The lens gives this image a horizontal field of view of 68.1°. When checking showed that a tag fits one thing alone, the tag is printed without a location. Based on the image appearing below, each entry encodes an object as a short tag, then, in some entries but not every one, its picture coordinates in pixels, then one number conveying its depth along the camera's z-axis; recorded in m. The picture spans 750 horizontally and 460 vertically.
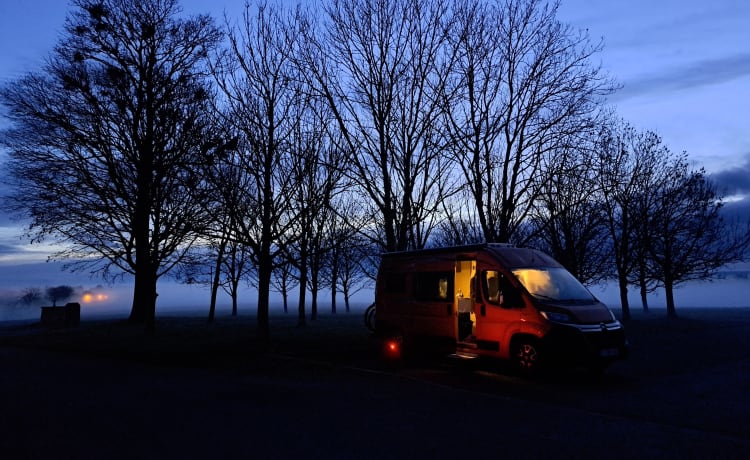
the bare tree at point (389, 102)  18.28
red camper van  11.26
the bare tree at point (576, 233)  24.35
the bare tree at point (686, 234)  32.44
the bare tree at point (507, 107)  18.58
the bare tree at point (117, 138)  22.20
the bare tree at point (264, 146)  17.62
